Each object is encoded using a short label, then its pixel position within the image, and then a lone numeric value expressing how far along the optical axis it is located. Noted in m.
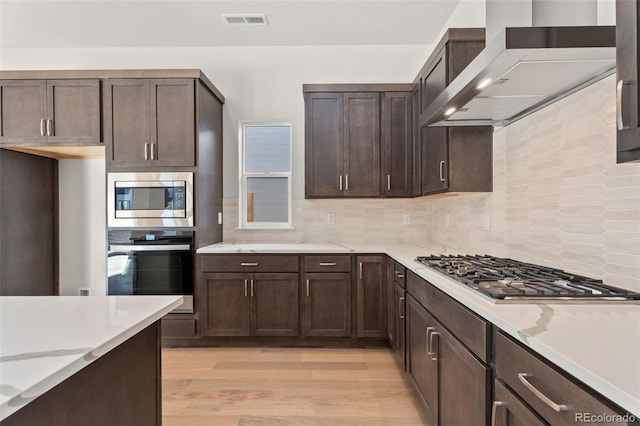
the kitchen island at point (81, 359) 0.78
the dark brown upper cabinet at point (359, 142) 3.62
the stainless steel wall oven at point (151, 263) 3.33
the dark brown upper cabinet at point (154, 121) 3.33
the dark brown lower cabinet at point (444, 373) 1.36
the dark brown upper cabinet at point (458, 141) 2.49
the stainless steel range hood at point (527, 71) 1.32
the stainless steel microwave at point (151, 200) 3.32
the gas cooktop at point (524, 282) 1.32
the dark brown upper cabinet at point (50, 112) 3.32
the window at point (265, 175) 4.04
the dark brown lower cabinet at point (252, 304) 3.36
